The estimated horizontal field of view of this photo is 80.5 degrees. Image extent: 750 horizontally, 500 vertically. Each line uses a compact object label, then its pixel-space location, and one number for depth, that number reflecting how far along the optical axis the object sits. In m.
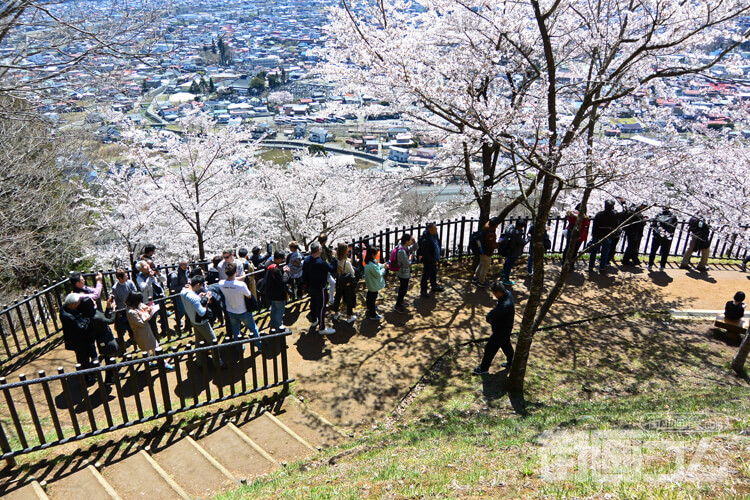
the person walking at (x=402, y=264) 8.42
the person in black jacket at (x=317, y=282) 7.42
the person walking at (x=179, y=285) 7.83
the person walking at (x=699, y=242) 10.72
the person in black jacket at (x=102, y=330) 6.09
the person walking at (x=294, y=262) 8.20
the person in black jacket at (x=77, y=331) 5.95
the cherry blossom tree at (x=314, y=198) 25.44
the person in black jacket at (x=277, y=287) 7.25
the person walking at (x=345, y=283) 7.86
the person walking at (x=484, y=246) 9.52
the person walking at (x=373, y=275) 7.93
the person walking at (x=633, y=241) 10.60
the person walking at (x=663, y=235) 10.26
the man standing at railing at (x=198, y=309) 6.36
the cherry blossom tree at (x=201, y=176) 17.75
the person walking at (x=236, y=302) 6.66
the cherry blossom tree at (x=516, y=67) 6.17
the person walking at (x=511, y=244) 9.59
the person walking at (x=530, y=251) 9.98
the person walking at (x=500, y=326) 6.58
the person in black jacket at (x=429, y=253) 8.88
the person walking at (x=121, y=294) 7.04
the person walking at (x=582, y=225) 10.36
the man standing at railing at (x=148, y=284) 7.46
